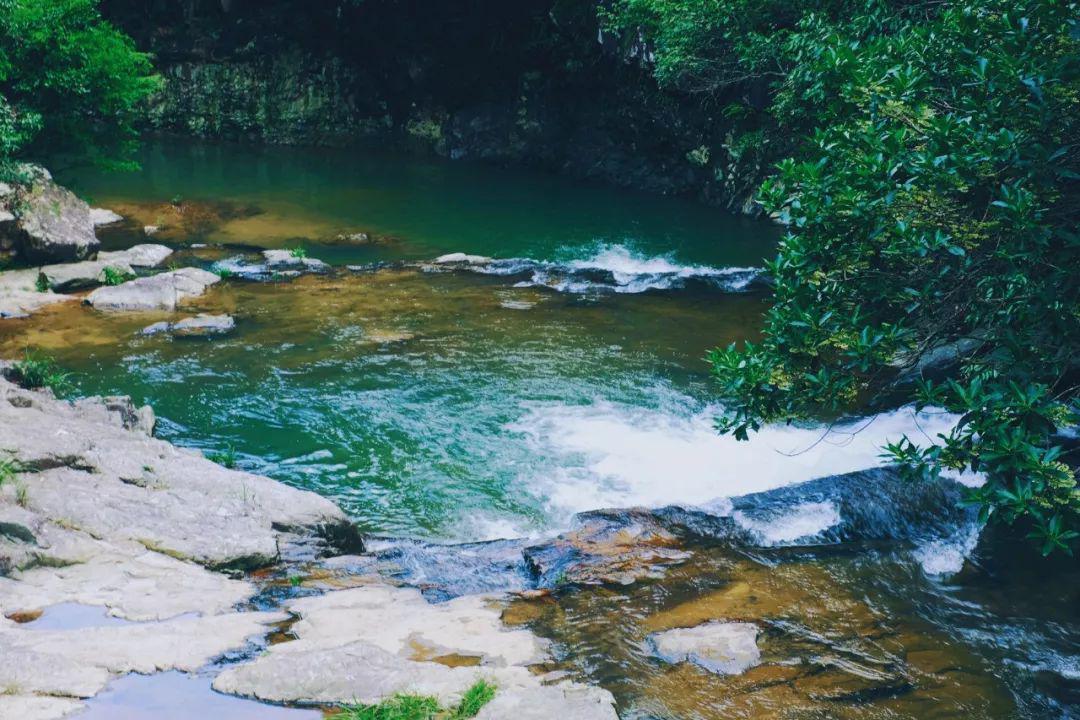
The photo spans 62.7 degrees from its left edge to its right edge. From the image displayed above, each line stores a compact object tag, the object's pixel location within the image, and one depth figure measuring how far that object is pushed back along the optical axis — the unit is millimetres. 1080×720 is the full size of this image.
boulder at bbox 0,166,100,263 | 15664
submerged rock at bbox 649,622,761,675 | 5906
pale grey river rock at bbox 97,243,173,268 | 17234
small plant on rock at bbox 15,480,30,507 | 6797
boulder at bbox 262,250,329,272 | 17297
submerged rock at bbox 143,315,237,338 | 13594
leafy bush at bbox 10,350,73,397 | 10617
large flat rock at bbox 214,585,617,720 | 4852
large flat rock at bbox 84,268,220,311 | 14578
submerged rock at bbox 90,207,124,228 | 20967
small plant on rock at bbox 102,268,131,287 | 15633
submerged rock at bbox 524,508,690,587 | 7340
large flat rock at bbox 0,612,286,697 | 4645
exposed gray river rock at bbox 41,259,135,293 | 15320
